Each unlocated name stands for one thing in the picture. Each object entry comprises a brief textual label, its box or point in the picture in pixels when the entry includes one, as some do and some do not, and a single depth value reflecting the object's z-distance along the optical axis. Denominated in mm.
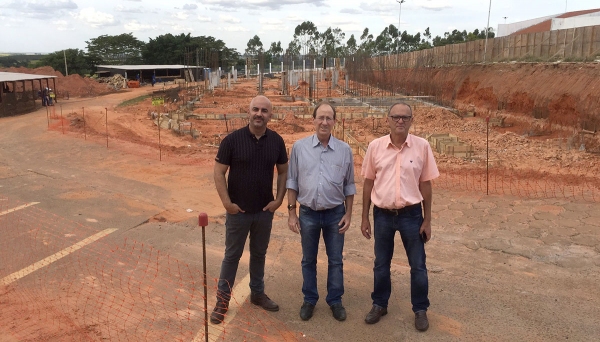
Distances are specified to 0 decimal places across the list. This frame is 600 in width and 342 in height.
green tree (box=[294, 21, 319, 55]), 92875
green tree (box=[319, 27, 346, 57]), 88906
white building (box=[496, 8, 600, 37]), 34275
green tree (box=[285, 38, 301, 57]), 77312
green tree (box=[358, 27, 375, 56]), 81344
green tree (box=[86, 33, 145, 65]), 59281
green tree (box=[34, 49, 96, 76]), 46750
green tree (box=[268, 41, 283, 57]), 90712
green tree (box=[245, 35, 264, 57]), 97931
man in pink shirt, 3461
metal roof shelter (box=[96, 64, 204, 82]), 43803
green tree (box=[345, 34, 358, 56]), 80494
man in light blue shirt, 3578
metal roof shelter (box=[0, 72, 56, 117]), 21312
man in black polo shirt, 3555
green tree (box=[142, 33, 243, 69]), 57438
